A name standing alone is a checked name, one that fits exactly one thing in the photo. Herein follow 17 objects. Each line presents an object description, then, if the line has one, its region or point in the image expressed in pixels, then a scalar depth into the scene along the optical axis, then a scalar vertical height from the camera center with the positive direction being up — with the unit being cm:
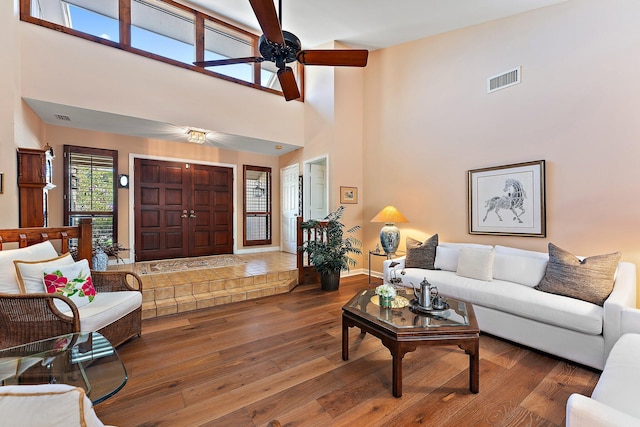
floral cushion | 214 -58
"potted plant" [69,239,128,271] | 384 -61
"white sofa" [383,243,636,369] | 204 -84
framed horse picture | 313 +13
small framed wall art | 493 +30
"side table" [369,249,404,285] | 429 -71
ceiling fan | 218 +146
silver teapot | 216 -69
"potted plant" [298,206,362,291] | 416 -62
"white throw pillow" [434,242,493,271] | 344 -58
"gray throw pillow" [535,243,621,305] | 226 -58
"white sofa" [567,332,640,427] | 97 -82
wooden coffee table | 180 -82
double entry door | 501 +5
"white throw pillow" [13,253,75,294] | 207 -49
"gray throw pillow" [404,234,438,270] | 365 -60
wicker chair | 188 -75
